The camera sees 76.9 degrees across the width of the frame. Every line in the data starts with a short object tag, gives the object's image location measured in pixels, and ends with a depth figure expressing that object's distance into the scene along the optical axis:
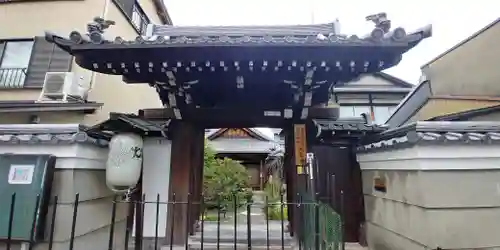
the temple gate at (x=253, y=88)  3.73
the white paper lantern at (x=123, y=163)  4.30
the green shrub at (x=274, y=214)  8.68
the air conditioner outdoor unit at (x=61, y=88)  6.53
